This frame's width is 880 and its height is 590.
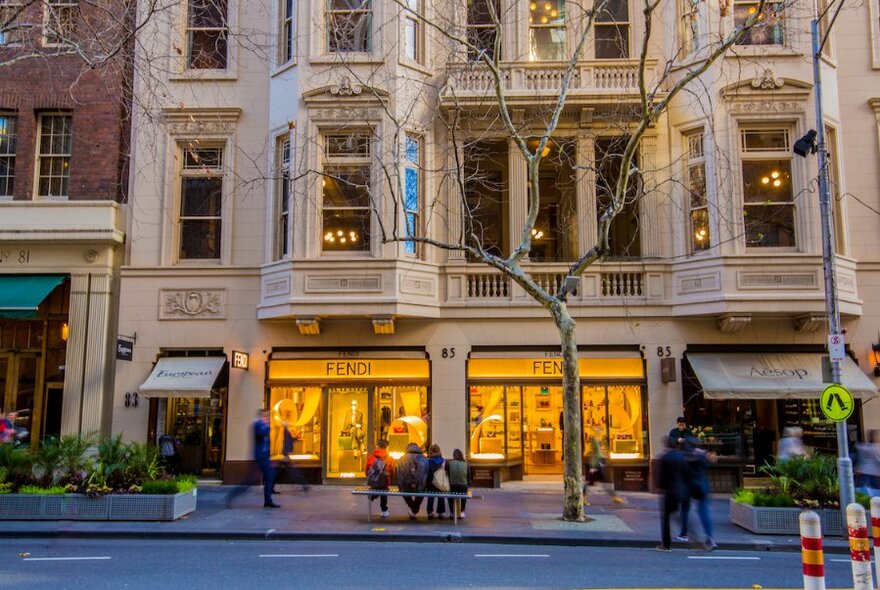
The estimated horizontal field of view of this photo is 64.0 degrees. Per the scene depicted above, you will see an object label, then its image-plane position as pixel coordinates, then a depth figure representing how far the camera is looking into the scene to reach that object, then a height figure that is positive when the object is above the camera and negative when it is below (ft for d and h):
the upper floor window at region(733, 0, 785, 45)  54.55 +28.03
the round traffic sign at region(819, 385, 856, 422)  36.11 -0.52
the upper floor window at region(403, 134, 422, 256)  55.06 +16.20
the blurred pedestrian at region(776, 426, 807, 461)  44.53 -3.29
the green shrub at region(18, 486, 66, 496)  40.09 -5.55
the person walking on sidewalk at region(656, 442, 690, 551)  33.88 -4.22
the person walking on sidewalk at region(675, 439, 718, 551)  34.32 -4.67
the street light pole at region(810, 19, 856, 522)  39.51 +8.77
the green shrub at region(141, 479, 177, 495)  40.52 -5.40
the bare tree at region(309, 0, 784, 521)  54.39 +21.70
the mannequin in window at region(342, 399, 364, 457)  55.93 -2.72
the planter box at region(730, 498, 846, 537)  37.63 -6.84
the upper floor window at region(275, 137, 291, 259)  56.34 +15.33
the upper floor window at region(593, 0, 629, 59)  58.54 +30.25
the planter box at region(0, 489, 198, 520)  39.81 -6.40
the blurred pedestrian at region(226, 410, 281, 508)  44.80 -3.82
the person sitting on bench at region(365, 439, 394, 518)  41.06 -4.65
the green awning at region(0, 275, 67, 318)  54.13 +7.81
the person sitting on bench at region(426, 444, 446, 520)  41.39 -4.34
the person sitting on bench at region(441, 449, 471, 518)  41.09 -4.83
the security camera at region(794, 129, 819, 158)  43.14 +15.23
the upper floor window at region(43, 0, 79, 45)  34.01 +22.60
